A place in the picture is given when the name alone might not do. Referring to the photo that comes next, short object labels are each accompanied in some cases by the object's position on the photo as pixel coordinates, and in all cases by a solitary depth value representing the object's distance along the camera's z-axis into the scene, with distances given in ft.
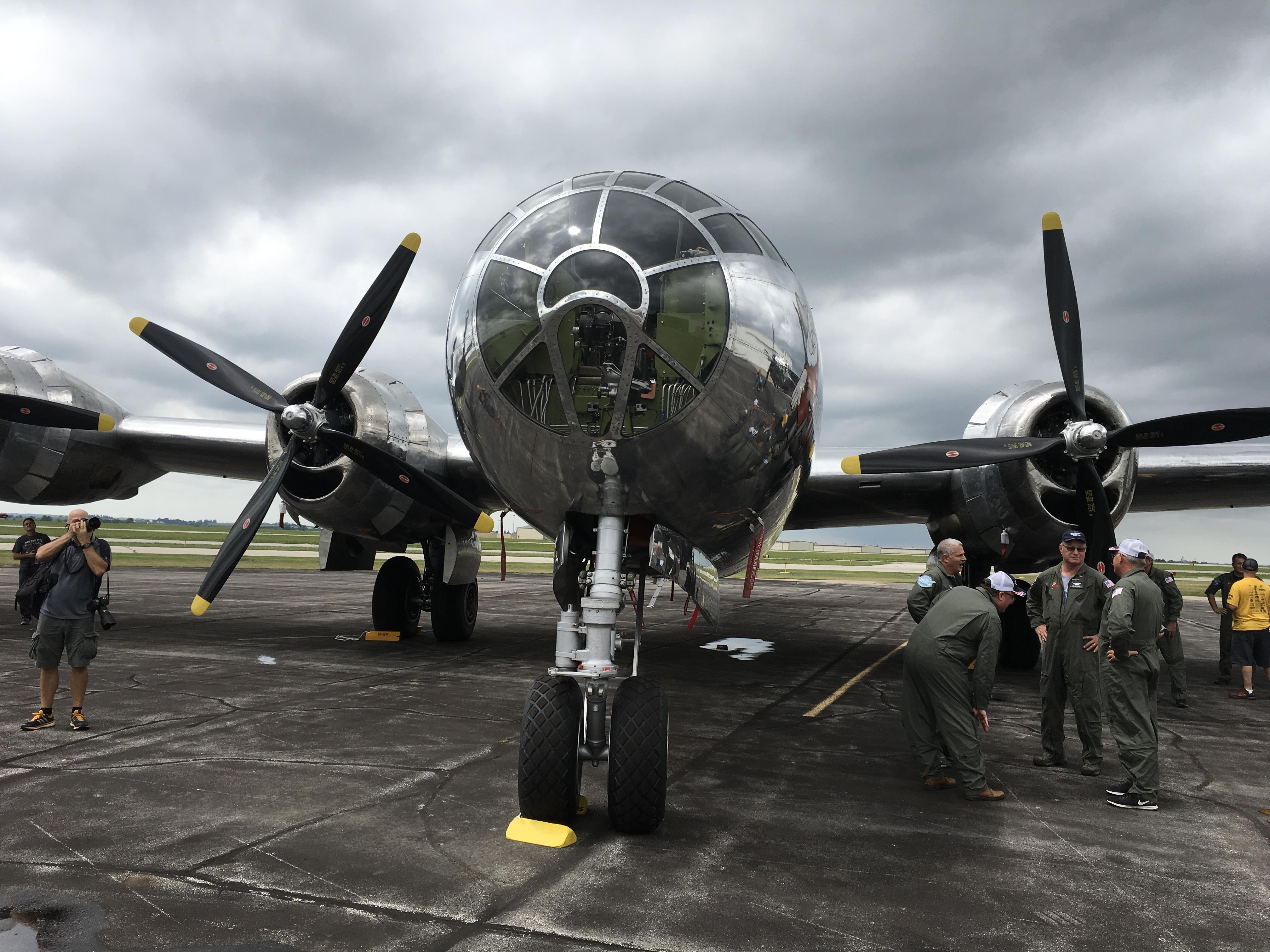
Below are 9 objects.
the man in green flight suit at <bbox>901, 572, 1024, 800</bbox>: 18.35
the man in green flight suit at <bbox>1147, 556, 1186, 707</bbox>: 31.14
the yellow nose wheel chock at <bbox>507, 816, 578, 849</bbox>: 13.98
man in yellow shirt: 33.96
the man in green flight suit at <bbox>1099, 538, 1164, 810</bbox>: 17.98
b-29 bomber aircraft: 14.35
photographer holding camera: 21.35
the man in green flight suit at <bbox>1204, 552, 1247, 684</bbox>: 36.19
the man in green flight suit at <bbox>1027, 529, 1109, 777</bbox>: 20.30
